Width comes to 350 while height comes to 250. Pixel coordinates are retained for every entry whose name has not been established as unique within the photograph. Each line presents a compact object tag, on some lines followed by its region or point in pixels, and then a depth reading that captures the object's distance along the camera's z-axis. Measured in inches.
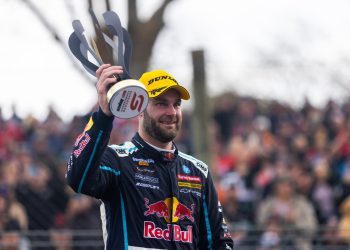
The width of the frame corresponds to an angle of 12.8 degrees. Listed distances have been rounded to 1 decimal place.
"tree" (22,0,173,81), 666.1
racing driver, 338.6
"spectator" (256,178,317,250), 733.8
